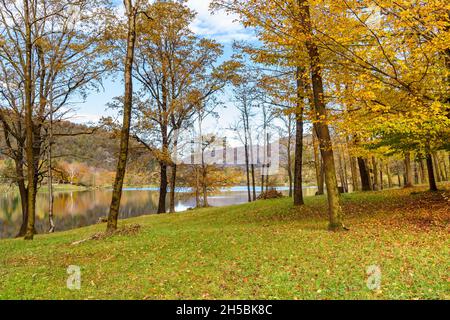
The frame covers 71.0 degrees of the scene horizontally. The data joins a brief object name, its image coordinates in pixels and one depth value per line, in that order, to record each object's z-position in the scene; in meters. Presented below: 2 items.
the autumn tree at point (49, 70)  20.17
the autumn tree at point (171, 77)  23.30
